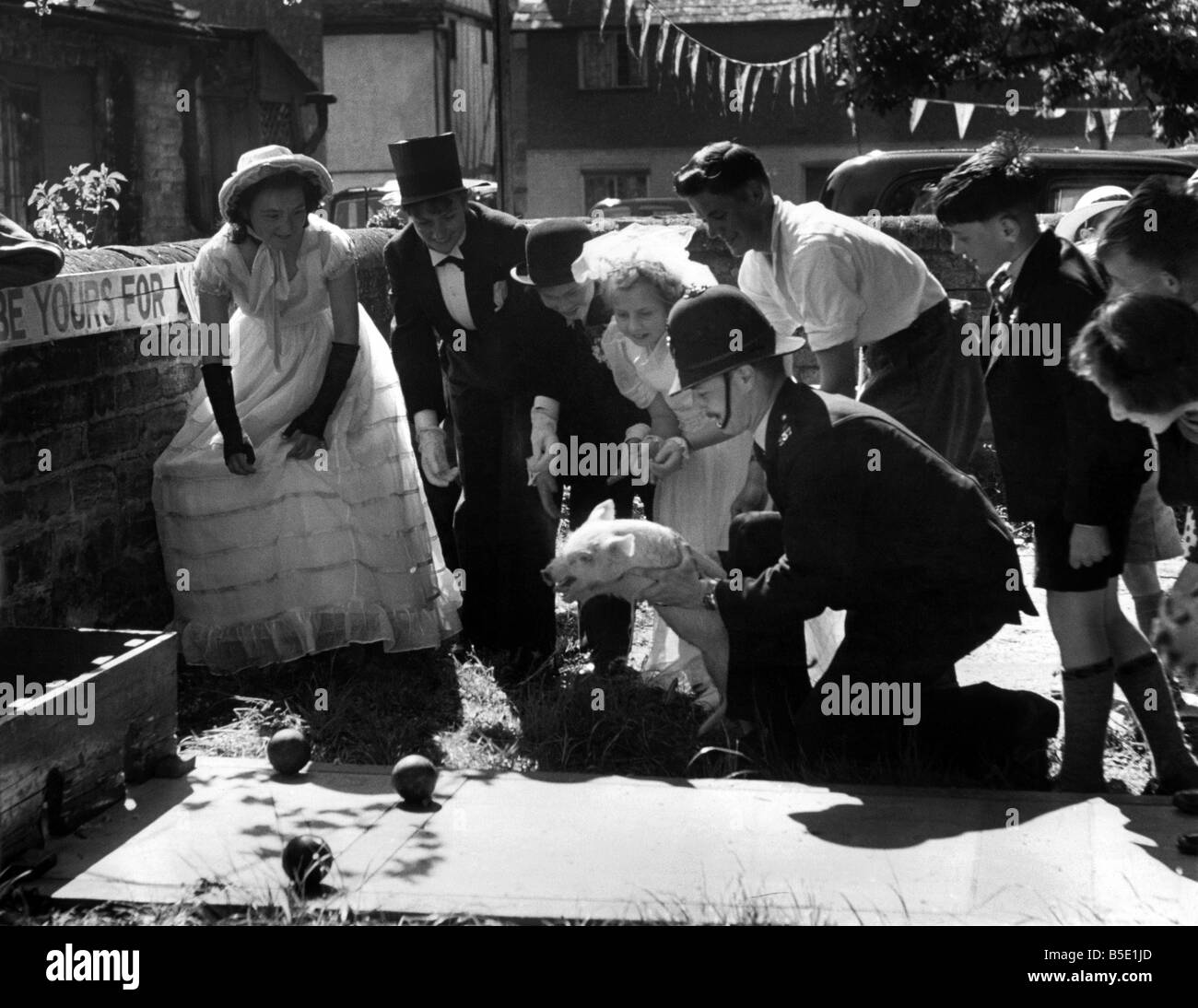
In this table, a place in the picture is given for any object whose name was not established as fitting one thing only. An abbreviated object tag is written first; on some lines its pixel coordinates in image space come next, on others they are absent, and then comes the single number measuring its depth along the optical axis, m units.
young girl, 5.69
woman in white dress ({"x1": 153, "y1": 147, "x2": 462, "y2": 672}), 6.14
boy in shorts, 4.70
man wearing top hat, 6.25
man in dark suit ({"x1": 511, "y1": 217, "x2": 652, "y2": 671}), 6.14
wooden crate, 4.27
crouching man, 4.70
